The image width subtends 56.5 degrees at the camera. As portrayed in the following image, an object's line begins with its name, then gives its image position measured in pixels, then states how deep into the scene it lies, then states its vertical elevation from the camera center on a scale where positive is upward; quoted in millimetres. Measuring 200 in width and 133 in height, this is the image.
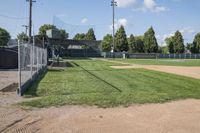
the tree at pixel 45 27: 68954 +11740
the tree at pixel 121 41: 58149 +5497
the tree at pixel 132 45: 62277 +4557
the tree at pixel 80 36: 73441 +8848
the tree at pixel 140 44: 62067 +4913
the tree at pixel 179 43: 61154 +5246
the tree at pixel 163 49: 68958 +3587
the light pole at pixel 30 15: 21204 +5136
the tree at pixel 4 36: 61273 +7490
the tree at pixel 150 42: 58872 +5316
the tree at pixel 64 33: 71370 +9695
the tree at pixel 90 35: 69895 +8875
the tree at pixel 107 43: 64822 +5435
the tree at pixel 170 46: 62312 +4326
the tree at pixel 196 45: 63545 +4863
